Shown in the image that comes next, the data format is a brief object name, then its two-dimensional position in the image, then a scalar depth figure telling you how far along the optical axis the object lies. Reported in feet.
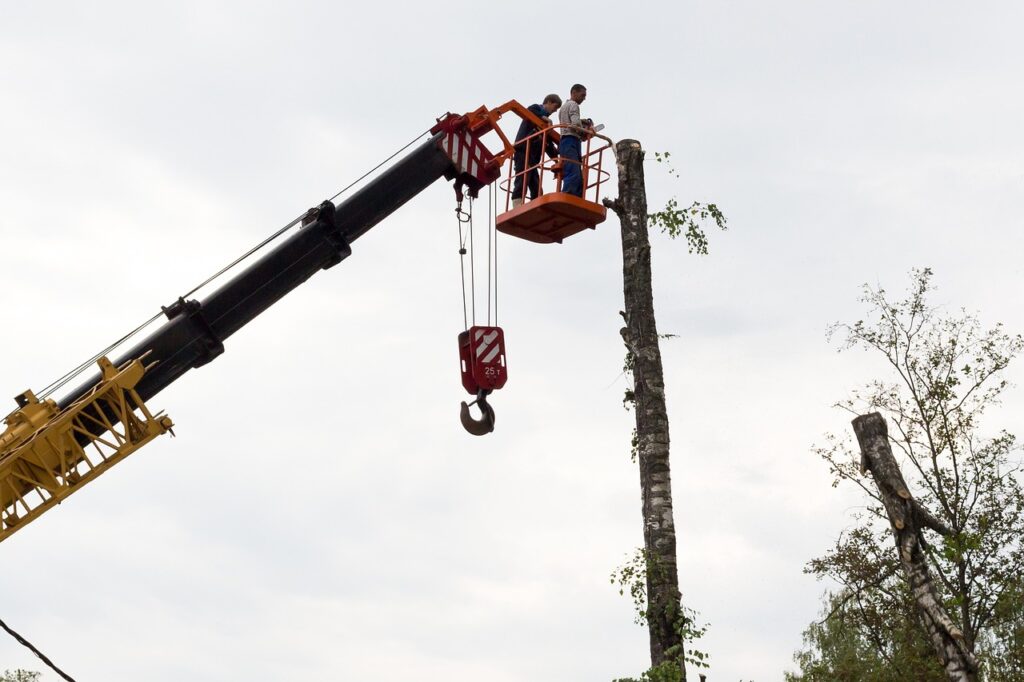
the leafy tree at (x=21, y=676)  143.74
